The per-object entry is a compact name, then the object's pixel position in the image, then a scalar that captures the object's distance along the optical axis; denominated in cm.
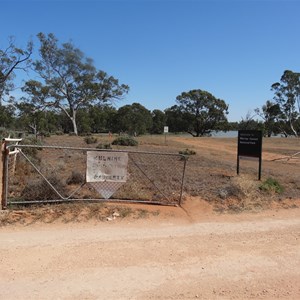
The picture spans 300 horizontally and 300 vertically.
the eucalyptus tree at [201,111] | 8425
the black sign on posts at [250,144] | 1196
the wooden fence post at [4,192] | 802
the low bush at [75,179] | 1024
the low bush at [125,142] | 2892
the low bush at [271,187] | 1063
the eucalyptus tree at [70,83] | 5747
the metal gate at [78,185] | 866
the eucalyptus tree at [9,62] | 3781
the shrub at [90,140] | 3032
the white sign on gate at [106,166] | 881
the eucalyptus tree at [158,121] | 10194
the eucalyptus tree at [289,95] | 7725
